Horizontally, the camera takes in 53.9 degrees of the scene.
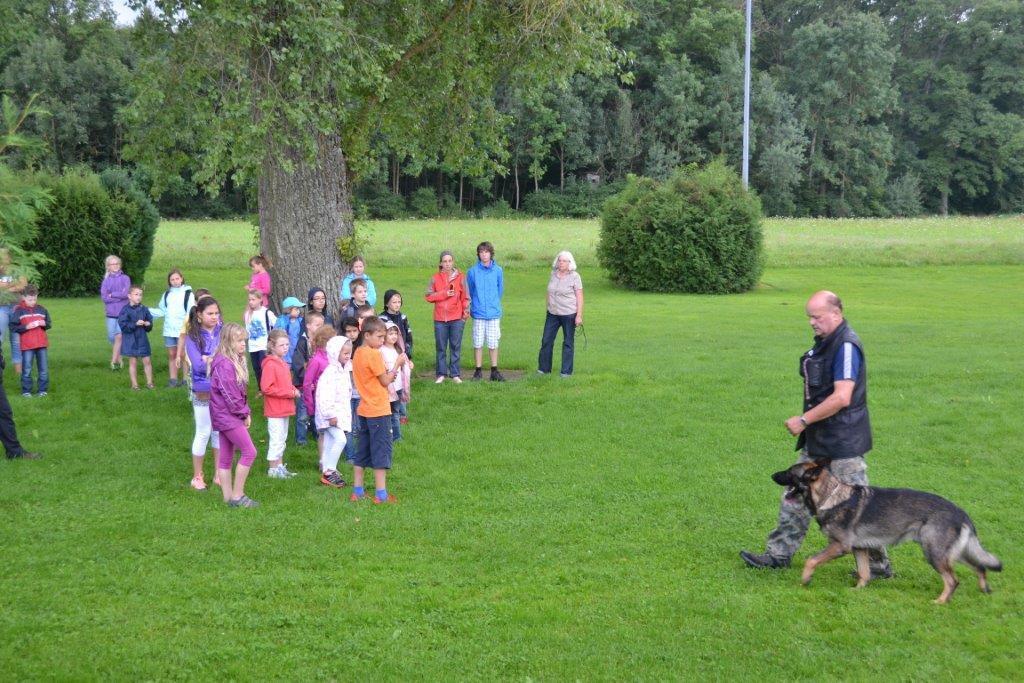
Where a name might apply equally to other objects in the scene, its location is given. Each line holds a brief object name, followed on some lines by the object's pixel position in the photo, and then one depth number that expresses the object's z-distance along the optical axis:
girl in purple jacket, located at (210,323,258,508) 8.77
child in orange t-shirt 9.00
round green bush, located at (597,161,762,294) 27.33
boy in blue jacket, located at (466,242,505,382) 14.45
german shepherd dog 6.61
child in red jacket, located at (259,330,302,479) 9.50
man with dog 6.79
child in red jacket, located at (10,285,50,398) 13.34
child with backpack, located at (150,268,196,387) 13.70
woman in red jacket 14.07
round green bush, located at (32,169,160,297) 25.38
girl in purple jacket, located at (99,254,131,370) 15.17
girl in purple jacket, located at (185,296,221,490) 9.49
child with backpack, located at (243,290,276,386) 12.17
